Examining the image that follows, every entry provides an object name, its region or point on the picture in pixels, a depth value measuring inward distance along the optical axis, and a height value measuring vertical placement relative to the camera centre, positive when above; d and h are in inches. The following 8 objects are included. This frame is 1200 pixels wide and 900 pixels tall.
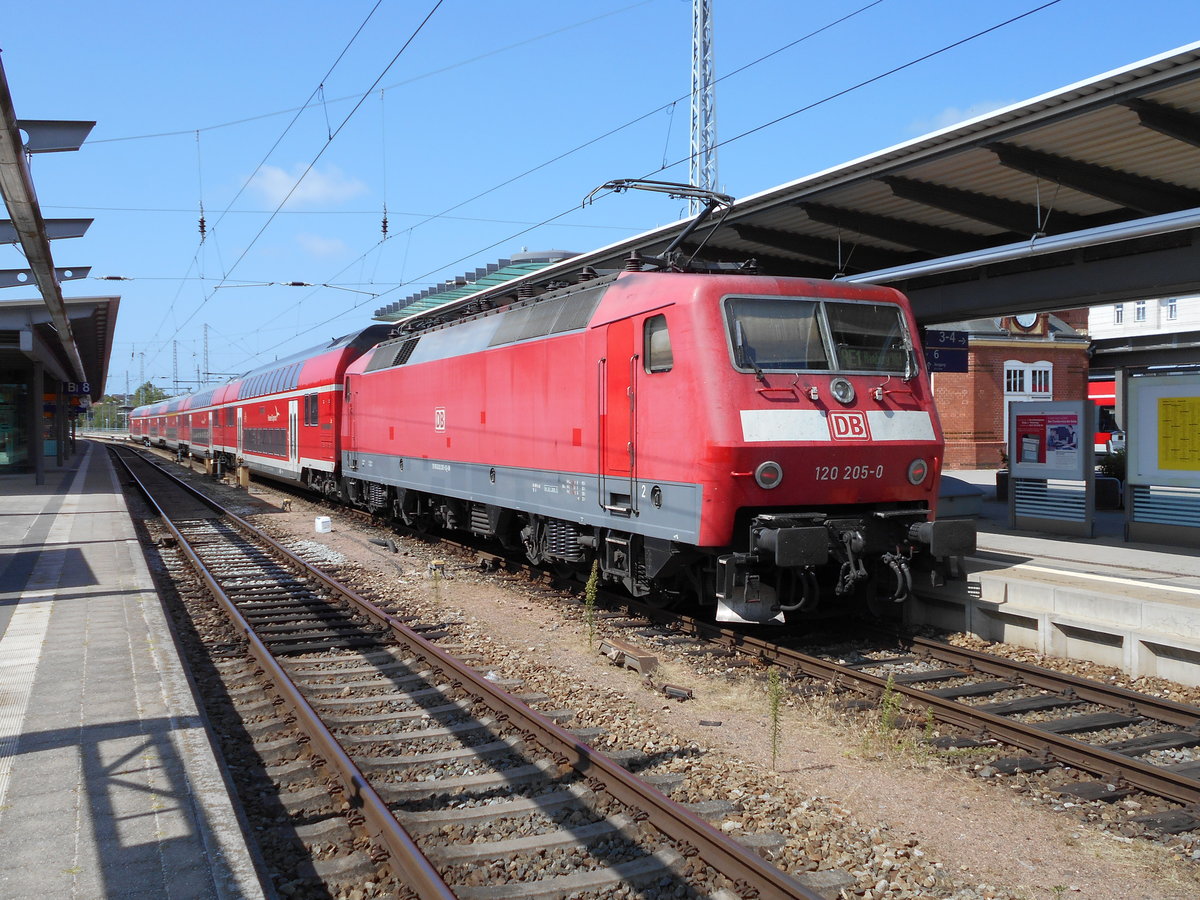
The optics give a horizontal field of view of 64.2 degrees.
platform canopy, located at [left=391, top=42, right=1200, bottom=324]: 345.4 +108.4
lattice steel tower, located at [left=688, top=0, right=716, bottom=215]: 957.8 +354.7
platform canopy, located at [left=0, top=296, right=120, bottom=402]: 840.9 +109.1
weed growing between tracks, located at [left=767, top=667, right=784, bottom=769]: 235.8 -72.1
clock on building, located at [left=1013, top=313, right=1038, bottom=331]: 1234.0 +131.9
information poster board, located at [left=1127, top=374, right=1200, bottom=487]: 441.1 -2.7
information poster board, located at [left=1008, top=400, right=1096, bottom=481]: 498.6 -7.5
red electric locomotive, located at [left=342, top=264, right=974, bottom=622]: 319.3 -5.2
